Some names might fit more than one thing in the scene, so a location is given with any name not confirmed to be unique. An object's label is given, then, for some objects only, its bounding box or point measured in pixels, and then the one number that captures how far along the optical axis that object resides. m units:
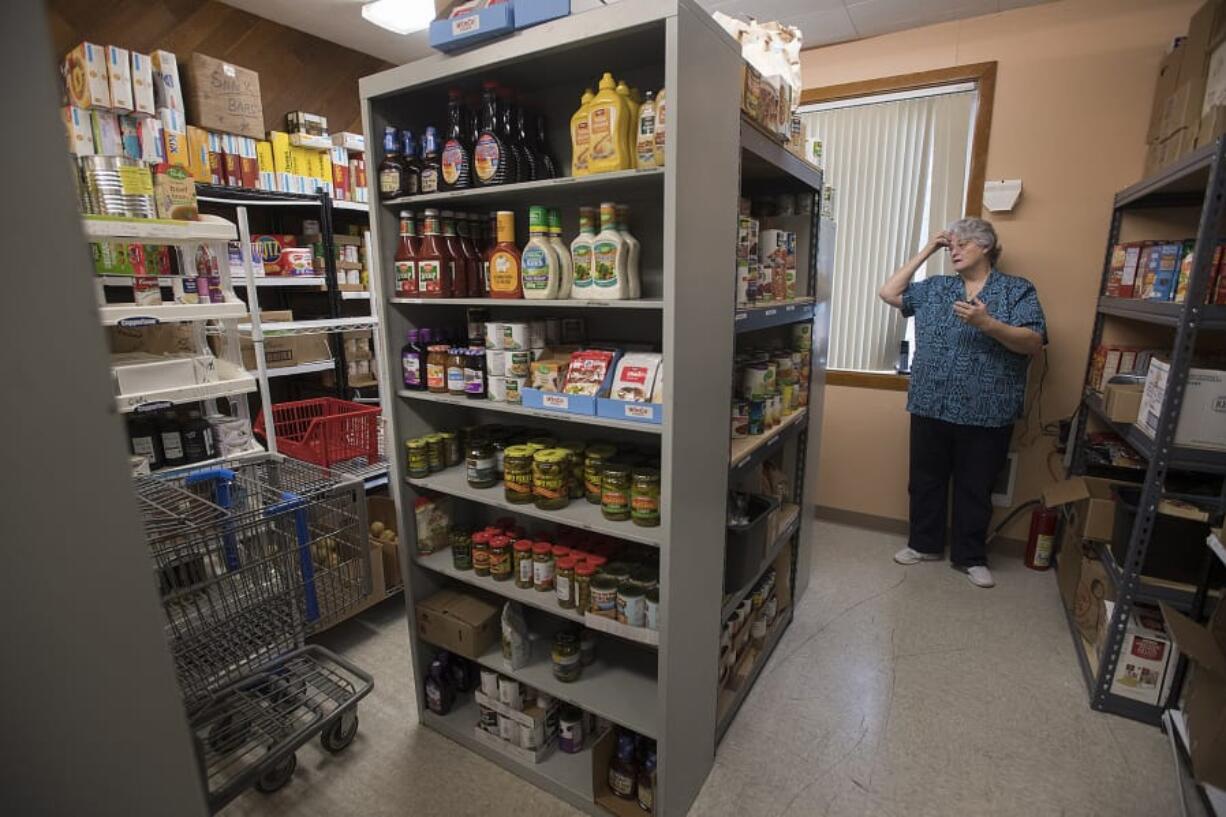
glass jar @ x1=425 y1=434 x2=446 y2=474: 2.00
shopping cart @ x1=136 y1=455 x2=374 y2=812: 1.55
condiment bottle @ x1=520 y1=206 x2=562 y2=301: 1.60
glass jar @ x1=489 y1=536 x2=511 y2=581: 1.87
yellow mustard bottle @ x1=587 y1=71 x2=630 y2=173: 1.41
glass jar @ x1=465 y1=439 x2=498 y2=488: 1.86
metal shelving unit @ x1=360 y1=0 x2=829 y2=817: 1.35
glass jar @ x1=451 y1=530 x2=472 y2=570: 1.96
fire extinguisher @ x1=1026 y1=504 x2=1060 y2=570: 3.16
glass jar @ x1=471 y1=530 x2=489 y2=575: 1.91
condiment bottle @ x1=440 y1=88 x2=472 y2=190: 1.69
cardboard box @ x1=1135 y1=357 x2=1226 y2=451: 1.83
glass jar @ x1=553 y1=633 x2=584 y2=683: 1.81
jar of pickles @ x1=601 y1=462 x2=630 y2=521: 1.61
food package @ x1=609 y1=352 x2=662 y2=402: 1.52
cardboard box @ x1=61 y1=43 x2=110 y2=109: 2.55
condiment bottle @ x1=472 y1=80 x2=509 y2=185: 1.62
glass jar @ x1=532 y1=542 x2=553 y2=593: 1.79
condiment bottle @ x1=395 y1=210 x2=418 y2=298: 1.82
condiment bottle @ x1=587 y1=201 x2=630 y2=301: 1.50
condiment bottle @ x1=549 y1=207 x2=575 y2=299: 1.62
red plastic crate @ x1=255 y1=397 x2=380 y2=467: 2.67
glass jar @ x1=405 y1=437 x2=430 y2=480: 1.97
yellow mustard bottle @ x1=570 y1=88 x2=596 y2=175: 1.46
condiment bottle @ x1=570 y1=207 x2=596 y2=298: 1.55
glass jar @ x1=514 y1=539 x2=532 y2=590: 1.82
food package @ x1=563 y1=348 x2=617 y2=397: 1.60
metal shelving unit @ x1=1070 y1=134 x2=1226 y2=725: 1.77
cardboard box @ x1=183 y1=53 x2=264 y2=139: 2.91
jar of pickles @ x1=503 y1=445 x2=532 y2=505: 1.73
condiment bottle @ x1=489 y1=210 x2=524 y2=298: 1.67
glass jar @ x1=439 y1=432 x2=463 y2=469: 2.06
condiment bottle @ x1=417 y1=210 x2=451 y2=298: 1.78
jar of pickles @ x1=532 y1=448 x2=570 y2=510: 1.69
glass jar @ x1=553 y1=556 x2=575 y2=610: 1.72
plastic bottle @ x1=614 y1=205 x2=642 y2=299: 1.52
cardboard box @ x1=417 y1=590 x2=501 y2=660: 1.95
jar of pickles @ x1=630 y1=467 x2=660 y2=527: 1.54
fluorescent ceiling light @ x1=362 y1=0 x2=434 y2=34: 3.06
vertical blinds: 3.27
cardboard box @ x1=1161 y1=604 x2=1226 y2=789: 1.55
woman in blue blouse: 2.75
